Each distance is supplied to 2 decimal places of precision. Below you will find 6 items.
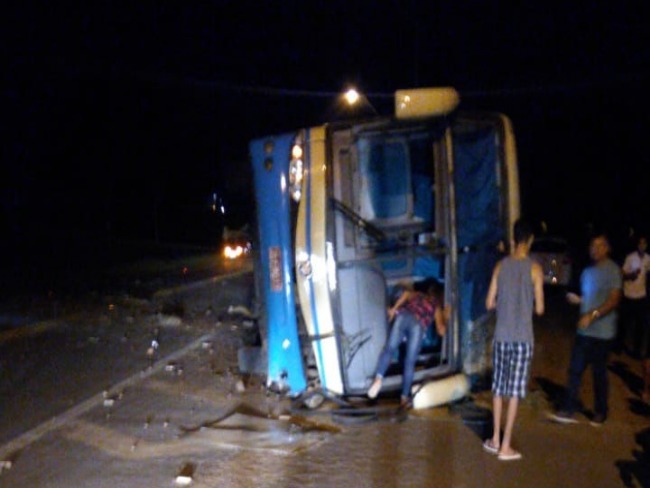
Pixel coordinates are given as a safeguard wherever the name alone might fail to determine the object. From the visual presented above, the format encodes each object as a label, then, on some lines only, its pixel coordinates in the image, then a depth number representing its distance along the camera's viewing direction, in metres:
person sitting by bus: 7.29
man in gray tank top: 6.18
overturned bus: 7.22
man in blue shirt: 6.76
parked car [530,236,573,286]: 17.80
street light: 11.66
